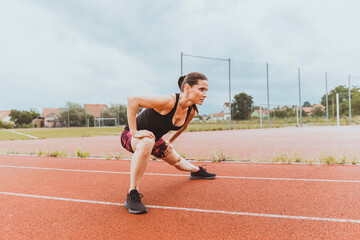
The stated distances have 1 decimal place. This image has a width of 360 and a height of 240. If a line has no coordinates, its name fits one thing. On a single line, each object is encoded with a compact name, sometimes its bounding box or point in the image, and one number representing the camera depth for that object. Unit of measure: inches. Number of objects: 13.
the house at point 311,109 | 1246.9
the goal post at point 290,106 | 1065.8
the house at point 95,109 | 2416.8
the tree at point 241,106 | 1068.9
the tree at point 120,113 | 1887.3
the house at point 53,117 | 1947.6
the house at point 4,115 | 2477.2
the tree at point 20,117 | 2043.4
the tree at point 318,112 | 1264.8
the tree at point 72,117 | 1889.8
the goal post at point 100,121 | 1937.3
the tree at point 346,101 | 1355.6
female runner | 112.0
